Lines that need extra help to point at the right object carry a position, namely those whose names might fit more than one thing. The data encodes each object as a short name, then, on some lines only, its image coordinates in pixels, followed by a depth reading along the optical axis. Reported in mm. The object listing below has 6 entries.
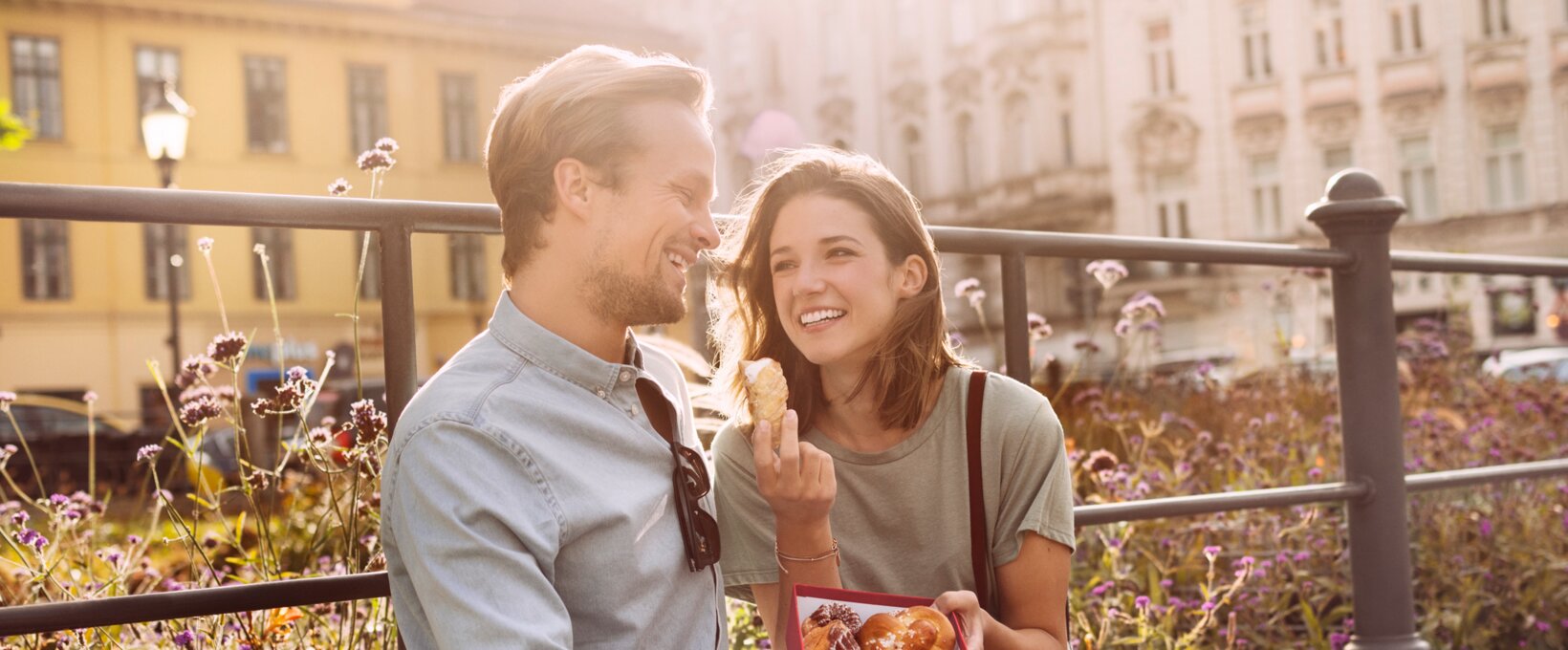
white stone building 28672
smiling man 1634
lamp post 10320
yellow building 27375
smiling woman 2242
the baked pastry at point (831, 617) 1913
